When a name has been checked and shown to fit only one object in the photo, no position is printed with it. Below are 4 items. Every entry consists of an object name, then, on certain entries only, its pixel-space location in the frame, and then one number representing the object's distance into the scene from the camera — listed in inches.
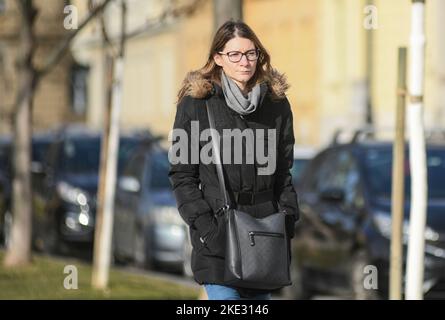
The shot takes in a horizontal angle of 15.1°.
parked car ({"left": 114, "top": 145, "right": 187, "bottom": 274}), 786.8
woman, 277.6
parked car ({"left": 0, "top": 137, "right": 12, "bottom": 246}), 964.5
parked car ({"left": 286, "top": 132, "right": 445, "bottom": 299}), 536.1
